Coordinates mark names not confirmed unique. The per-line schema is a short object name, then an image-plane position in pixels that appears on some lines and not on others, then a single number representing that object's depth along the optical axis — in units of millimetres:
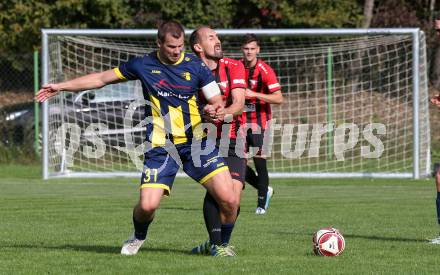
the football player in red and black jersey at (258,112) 25562
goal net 41062
